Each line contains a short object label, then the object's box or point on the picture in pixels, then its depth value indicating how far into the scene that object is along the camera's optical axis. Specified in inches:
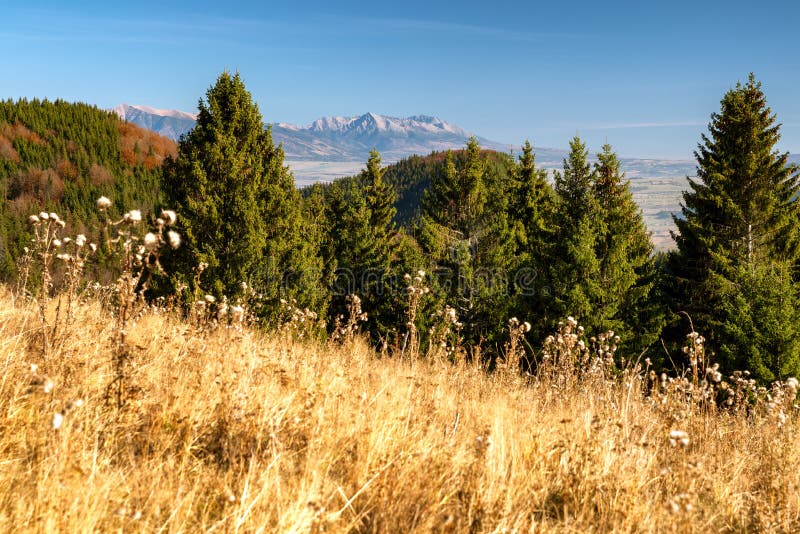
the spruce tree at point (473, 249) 1088.2
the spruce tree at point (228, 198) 761.6
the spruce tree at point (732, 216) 1059.3
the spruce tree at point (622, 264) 1080.8
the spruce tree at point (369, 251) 1315.2
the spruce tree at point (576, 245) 1049.5
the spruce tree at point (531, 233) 1152.8
